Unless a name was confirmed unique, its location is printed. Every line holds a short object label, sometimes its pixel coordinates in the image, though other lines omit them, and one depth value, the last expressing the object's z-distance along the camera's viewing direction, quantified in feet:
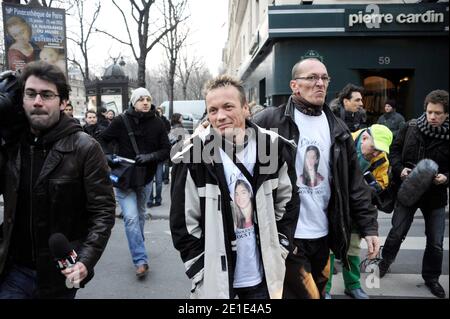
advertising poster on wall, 26.16
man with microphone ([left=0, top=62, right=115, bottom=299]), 7.44
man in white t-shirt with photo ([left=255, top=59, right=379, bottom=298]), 9.56
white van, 89.56
